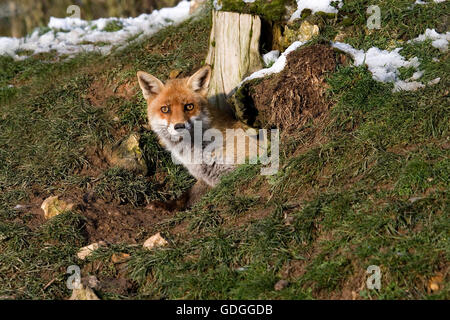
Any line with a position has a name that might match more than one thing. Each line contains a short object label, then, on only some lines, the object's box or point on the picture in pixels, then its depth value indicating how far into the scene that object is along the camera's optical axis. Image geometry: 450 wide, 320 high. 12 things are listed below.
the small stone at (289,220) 4.10
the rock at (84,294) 3.69
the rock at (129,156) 6.20
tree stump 5.92
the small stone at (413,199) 3.78
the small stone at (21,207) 5.41
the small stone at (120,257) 4.33
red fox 5.49
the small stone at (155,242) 4.40
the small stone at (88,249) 4.50
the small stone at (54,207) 5.18
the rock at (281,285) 3.53
